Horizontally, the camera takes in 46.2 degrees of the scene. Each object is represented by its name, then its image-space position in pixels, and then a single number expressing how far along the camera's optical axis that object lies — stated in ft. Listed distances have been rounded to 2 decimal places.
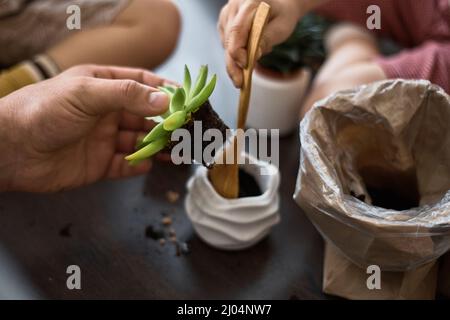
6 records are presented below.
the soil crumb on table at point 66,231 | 2.41
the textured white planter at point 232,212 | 2.23
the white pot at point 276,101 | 2.75
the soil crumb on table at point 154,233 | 2.45
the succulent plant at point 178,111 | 1.85
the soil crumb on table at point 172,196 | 2.60
